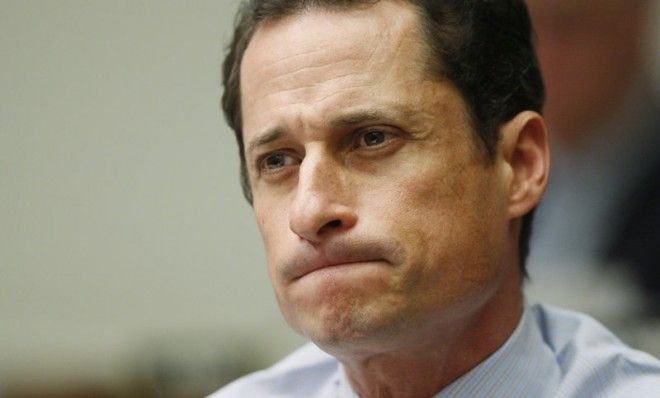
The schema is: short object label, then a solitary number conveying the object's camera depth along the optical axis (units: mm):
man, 4446
